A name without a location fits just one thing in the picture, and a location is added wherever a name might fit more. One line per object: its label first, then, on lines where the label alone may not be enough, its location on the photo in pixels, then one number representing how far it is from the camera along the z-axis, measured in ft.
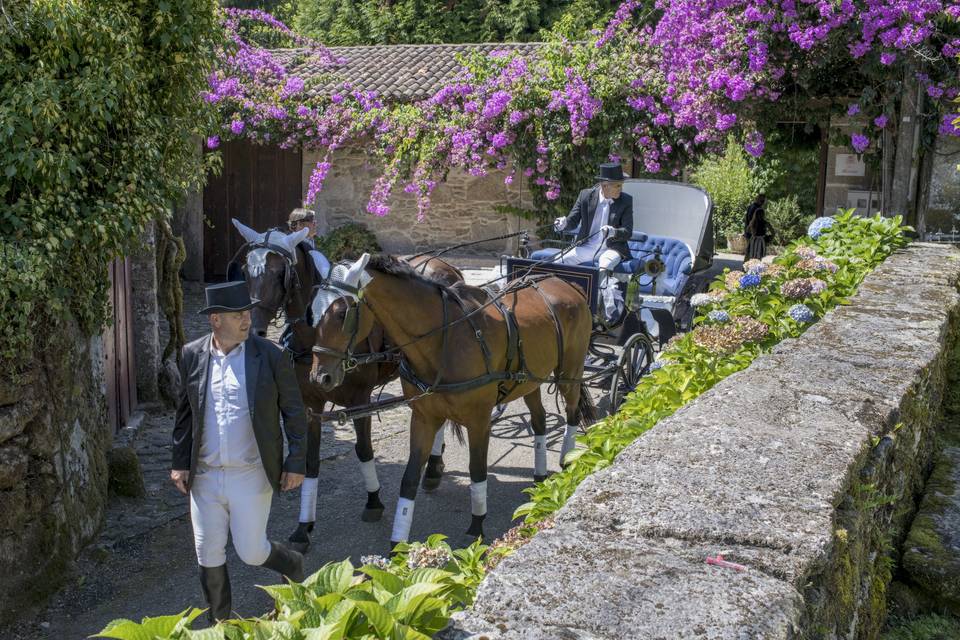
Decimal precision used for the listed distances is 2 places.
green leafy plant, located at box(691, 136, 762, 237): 79.56
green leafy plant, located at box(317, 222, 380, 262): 54.95
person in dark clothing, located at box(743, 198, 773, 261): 60.85
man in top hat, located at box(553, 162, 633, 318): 27.22
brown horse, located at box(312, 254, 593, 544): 16.88
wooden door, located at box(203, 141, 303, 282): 57.72
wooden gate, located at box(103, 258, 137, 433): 25.34
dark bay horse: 19.30
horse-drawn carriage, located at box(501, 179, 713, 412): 25.75
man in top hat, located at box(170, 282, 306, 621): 14.07
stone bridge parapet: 6.81
